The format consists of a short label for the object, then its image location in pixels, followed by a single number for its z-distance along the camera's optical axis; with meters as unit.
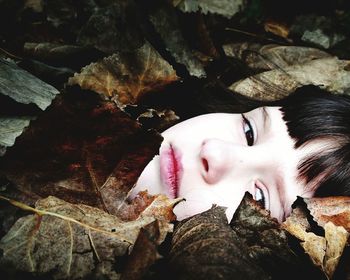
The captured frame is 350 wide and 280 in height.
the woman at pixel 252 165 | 0.24
